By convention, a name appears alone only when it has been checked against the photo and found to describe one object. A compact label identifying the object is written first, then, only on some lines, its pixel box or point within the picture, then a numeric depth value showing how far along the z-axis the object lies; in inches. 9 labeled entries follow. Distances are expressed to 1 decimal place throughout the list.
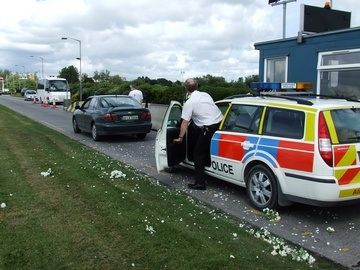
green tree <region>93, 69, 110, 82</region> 3714.1
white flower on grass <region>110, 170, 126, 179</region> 337.1
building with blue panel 479.2
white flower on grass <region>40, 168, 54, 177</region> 333.1
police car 230.7
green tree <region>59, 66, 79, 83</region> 3425.7
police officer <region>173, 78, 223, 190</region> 307.7
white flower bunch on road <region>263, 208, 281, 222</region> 247.3
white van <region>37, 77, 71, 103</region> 1828.2
